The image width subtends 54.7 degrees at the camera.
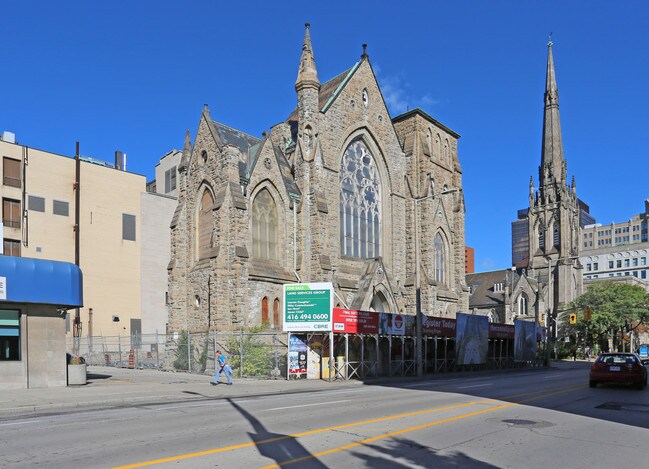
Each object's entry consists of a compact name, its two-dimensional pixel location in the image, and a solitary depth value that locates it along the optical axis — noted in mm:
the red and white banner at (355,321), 27266
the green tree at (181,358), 33781
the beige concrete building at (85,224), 45531
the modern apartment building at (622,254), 145125
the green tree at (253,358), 28547
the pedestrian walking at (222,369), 23883
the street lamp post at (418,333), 30797
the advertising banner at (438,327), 34091
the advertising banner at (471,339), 37125
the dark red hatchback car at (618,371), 22078
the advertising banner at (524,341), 44938
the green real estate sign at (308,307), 26828
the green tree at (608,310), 69312
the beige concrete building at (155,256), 52719
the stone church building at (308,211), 33875
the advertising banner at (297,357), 27422
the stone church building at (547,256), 84625
